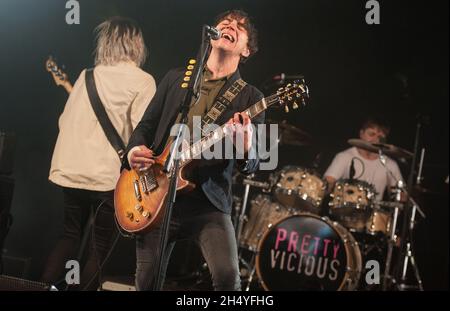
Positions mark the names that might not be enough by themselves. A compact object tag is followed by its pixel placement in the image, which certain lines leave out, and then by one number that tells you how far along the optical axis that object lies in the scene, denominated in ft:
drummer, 18.47
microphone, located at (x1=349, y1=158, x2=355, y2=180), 18.42
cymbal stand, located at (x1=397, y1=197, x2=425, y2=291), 18.94
